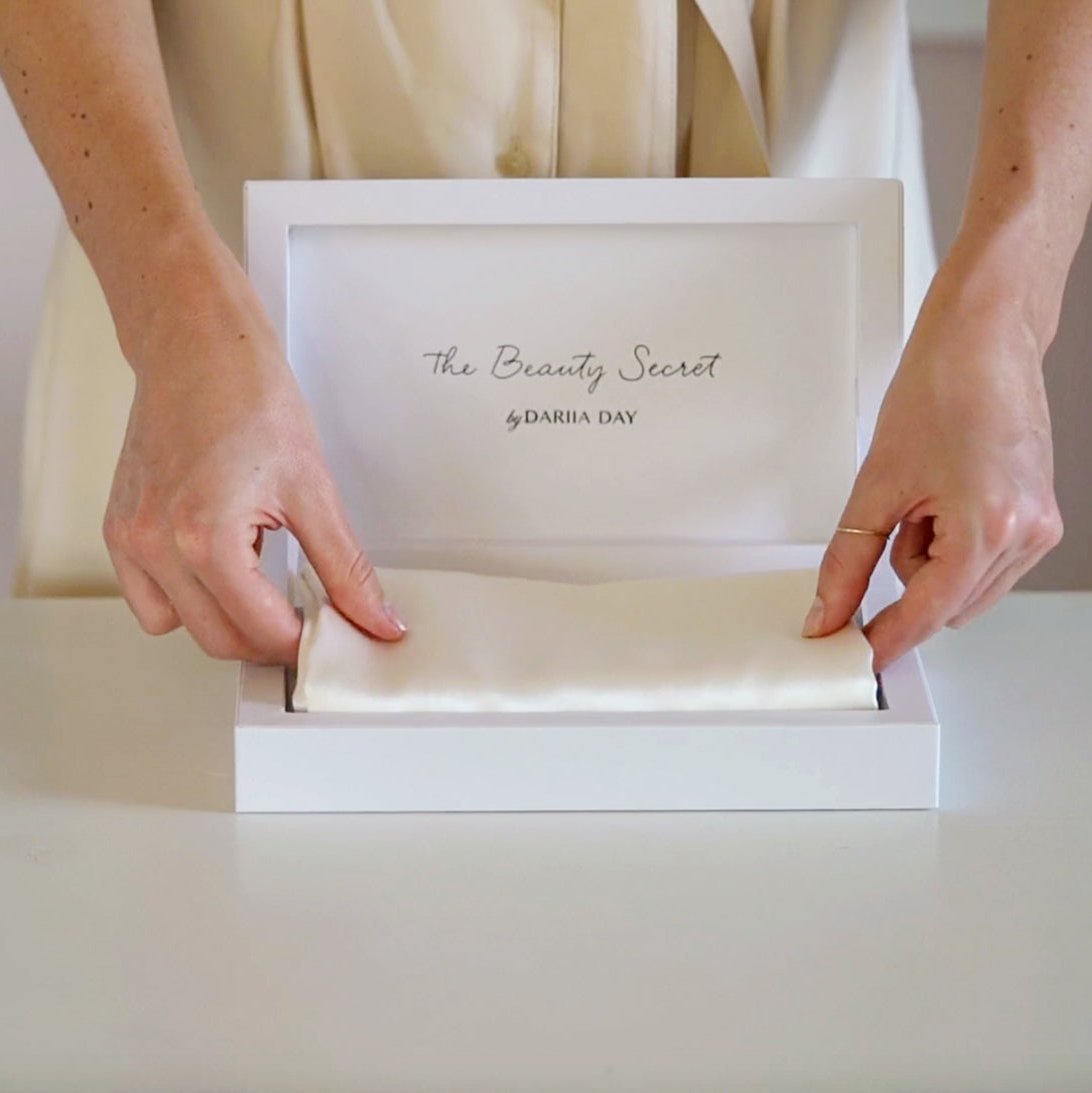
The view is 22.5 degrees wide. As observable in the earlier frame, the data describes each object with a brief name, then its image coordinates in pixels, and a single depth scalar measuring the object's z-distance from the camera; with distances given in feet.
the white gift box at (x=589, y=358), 3.94
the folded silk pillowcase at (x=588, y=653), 3.46
